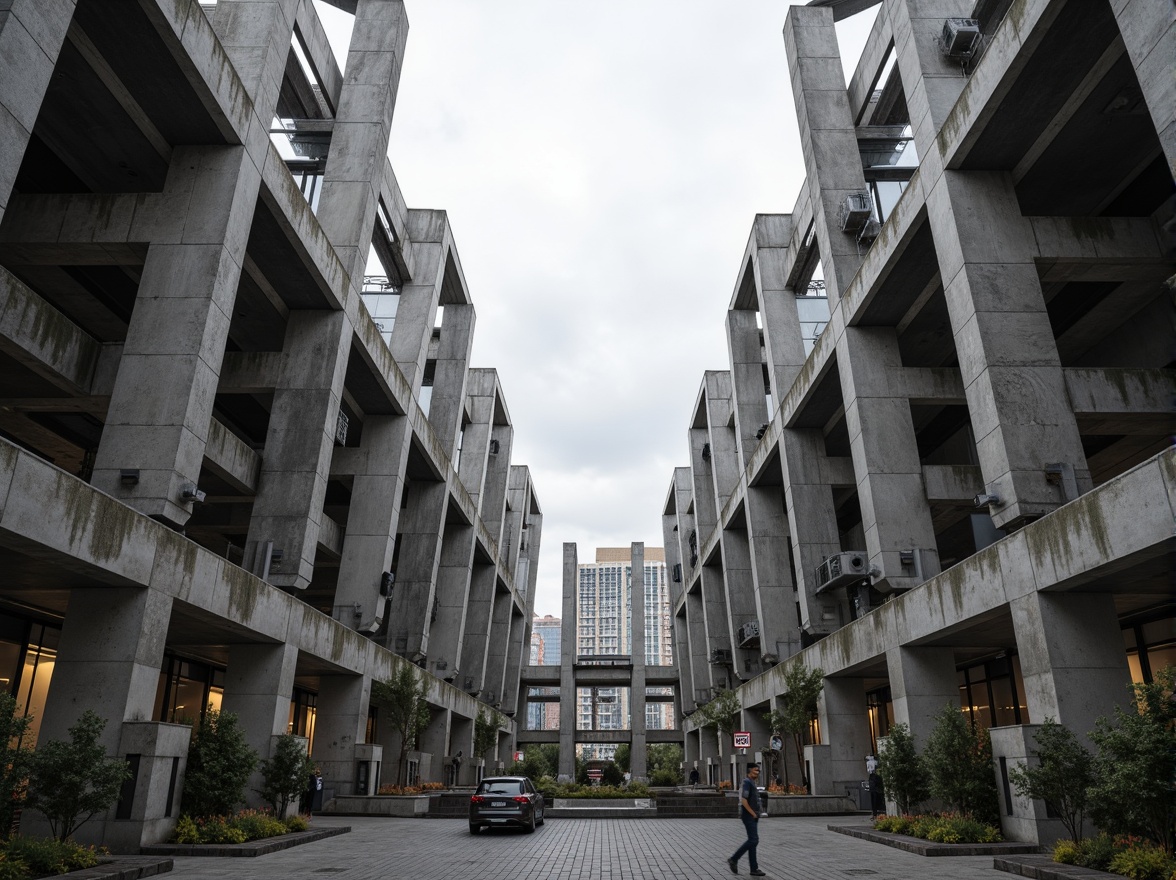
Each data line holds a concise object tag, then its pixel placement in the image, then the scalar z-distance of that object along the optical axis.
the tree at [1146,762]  9.72
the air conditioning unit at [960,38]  19.98
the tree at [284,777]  18.34
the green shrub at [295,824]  17.77
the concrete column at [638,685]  68.81
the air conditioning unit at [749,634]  39.19
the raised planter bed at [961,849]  13.66
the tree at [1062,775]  12.28
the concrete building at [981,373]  13.95
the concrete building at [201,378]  13.67
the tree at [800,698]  26.70
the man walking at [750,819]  11.70
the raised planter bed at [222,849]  13.52
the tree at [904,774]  17.75
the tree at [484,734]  44.36
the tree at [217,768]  14.95
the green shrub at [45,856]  9.87
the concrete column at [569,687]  69.38
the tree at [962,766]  15.18
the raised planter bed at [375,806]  24.89
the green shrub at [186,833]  14.25
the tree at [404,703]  28.16
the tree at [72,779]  11.41
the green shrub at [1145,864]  9.41
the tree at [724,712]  38.69
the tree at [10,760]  9.73
